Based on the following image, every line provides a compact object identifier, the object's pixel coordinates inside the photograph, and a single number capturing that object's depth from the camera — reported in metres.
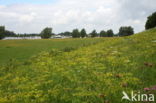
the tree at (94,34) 124.25
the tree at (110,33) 120.95
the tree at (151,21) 46.51
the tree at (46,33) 126.72
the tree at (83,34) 121.50
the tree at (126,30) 99.10
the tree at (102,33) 126.72
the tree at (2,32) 104.01
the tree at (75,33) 124.80
